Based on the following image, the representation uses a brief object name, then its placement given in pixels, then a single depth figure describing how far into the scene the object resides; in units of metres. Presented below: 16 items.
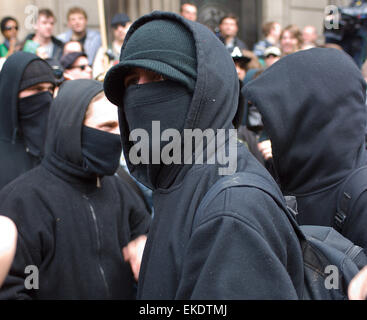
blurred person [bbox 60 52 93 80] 5.13
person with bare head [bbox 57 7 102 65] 6.80
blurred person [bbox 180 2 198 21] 6.83
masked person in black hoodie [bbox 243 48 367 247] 1.98
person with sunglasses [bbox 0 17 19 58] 6.54
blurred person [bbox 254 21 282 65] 7.39
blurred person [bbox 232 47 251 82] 4.74
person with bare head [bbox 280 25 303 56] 6.09
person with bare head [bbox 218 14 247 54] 6.63
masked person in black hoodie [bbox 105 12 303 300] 1.19
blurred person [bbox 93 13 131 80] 5.89
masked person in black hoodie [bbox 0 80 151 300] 2.31
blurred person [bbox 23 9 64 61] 6.12
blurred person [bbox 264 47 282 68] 5.97
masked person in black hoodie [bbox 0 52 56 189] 3.30
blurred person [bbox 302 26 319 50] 7.51
